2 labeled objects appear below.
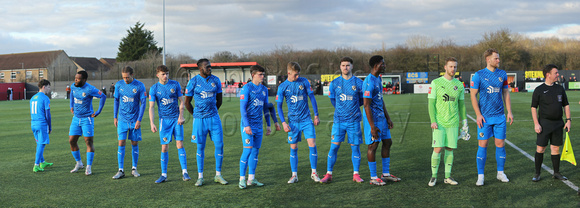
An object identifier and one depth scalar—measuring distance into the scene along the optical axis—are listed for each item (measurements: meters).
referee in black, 6.28
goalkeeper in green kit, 6.01
